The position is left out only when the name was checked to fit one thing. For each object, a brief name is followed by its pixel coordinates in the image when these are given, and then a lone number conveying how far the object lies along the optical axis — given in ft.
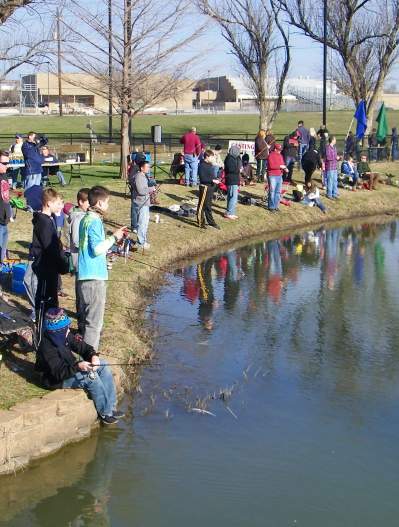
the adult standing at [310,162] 72.54
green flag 94.99
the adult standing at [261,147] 74.54
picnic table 67.31
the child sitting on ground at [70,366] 25.50
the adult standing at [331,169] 72.02
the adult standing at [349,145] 88.53
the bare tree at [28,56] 61.05
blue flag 86.22
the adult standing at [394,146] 98.12
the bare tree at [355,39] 108.88
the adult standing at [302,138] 81.12
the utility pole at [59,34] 65.85
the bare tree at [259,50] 111.45
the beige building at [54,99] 273.95
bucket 36.32
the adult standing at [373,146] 97.16
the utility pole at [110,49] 70.56
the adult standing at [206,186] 56.54
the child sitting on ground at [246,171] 73.36
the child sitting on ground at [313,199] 70.85
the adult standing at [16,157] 68.74
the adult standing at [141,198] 48.06
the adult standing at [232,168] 59.57
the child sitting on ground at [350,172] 80.64
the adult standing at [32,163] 60.85
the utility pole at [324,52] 92.67
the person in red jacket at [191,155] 69.44
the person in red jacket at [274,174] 64.28
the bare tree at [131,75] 70.79
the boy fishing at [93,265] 26.86
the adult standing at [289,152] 75.82
